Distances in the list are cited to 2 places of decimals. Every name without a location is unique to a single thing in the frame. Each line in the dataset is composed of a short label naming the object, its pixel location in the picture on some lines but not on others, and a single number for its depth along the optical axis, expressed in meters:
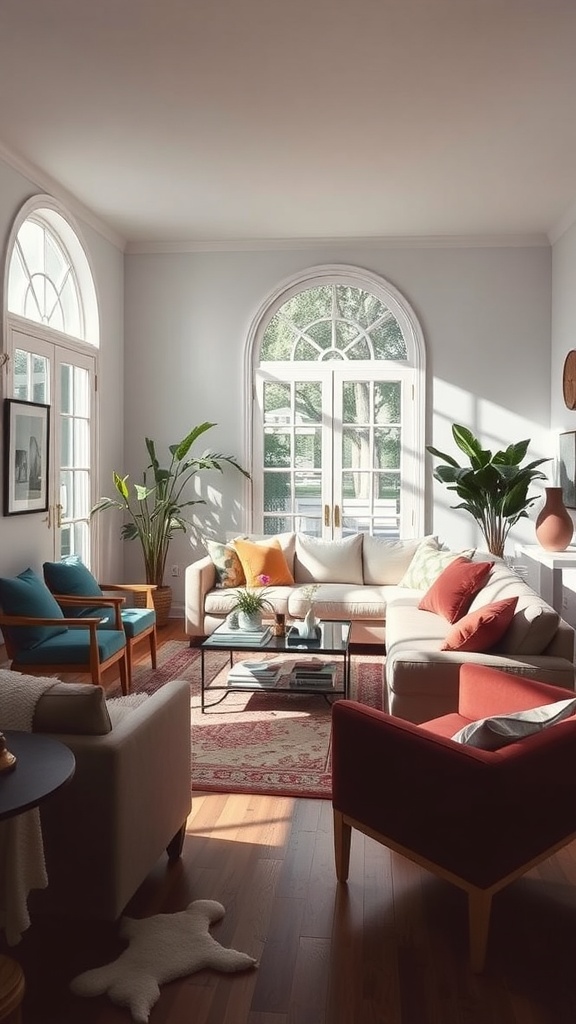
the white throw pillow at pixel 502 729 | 2.35
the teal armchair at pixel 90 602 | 4.85
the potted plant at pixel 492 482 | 6.14
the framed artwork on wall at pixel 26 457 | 5.03
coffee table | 4.39
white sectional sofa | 3.70
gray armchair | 2.23
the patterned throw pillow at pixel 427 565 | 5.80
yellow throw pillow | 6.20
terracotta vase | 5.61
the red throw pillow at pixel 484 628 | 3.74
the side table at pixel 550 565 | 5.32
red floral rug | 3.53
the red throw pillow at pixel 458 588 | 4.75
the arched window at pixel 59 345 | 5.38
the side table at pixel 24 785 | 1.75
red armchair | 2.21
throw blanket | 1.99
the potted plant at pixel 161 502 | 6.72
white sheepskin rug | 2.07
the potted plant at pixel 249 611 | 4.79
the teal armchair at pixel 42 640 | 4.29
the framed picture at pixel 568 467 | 6.11
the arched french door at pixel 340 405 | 7.02
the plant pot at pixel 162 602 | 6.68
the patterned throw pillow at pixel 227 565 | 6.18
